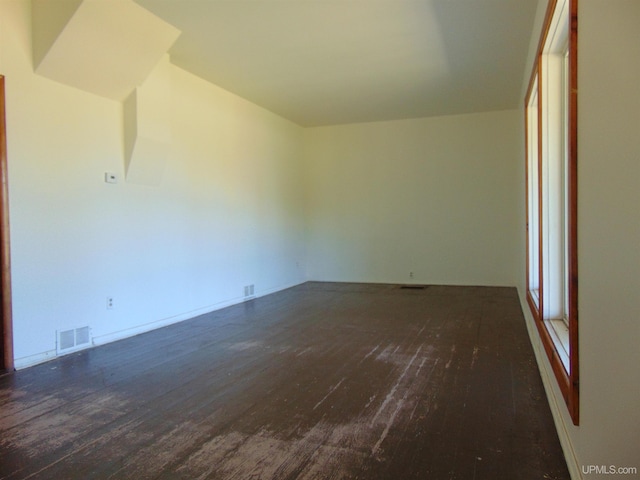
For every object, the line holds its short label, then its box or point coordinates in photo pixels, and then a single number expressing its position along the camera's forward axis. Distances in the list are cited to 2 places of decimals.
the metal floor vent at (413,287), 6.71
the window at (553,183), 2.46
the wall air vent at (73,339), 3.42
